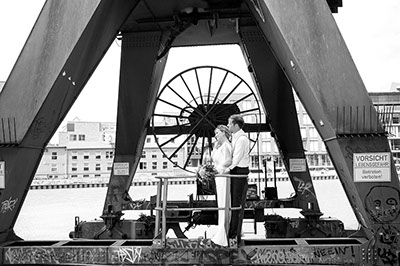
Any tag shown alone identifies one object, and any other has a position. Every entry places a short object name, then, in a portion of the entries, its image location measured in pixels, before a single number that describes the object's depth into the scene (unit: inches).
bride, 214.1
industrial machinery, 216.4
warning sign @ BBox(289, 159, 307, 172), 465.3
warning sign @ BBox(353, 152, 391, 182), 228.8
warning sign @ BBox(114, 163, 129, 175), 454.9
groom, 224.2
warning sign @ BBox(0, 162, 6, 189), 244.1
